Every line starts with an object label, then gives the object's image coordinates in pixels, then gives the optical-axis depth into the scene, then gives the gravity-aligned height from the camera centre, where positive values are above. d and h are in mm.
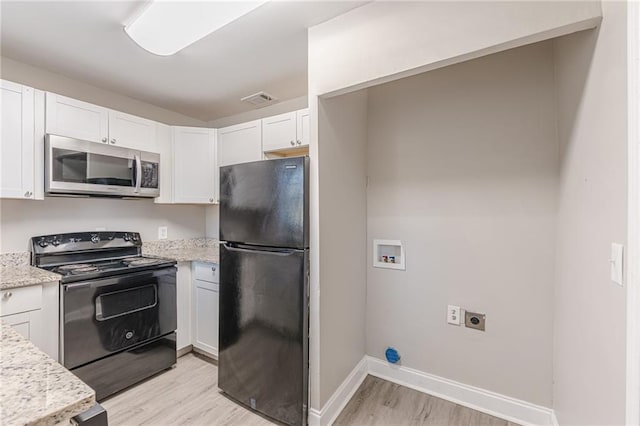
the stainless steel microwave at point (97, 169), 1963 +328
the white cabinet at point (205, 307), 2389 -816
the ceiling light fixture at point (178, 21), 1381 +1001
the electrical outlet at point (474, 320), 1883 -719
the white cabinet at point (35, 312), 1597 -585
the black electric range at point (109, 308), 1846 -689
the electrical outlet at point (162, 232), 2891 -207
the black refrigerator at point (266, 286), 1676 -470
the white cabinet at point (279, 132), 2348 +678
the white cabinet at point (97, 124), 2012 +686
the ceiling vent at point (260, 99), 2654 +1092
